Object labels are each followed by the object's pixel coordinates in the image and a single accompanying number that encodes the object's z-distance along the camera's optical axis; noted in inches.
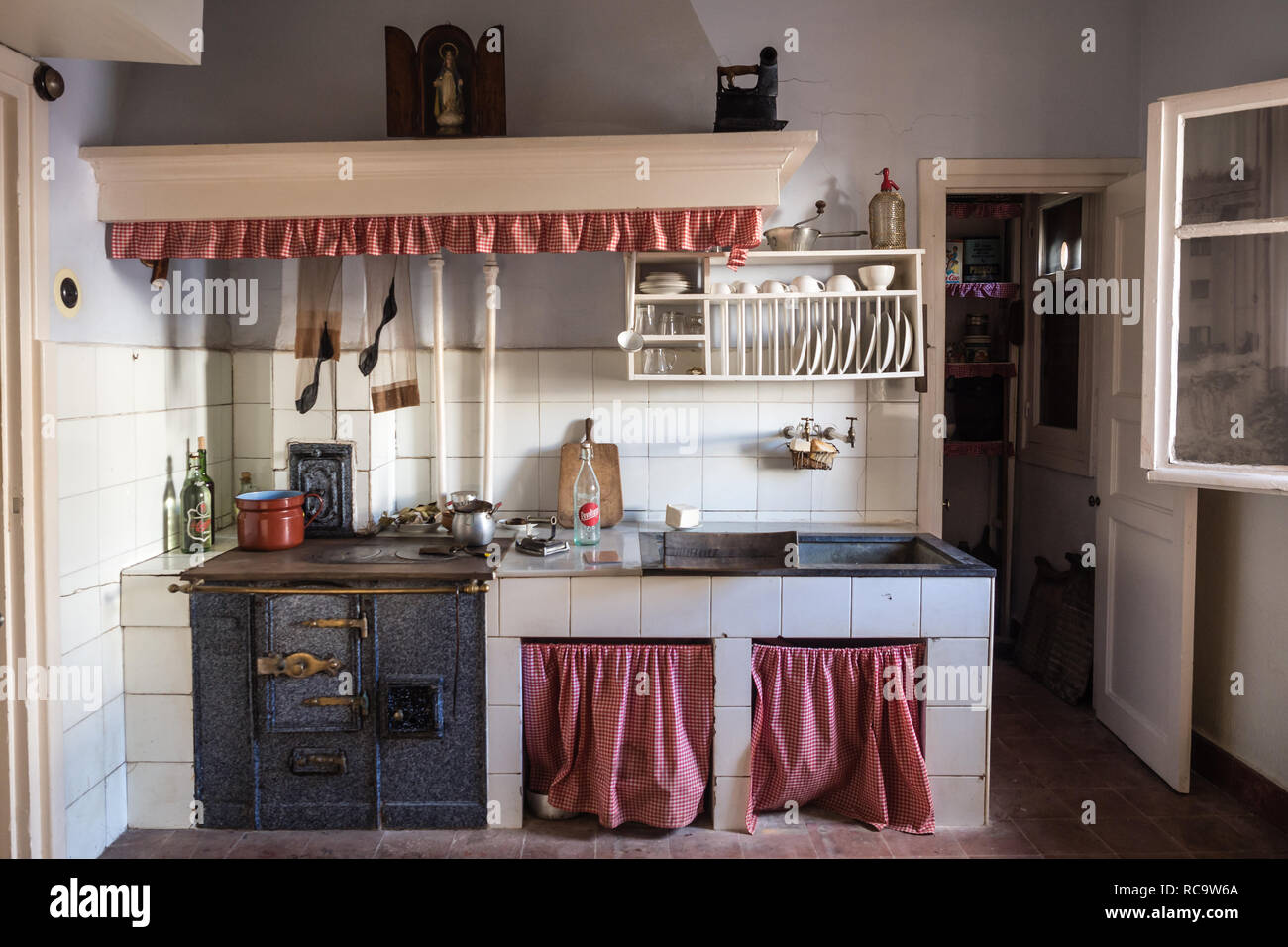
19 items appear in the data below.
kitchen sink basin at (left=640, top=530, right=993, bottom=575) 135.2
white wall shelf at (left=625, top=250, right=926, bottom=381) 131.1
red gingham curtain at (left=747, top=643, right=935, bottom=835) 112.6
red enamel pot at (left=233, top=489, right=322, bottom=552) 123.0
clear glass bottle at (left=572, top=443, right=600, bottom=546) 127.9
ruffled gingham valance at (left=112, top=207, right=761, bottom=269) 116.1
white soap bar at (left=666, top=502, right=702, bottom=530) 134.4
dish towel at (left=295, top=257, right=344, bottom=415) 129.5
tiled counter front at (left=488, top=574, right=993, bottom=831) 112.4
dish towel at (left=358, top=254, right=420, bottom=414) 132.3
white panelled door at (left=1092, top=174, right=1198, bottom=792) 122.4
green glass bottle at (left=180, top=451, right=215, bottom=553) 124.1
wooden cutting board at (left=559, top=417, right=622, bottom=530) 141.0
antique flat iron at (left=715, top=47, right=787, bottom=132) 118.9
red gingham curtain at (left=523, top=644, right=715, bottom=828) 112.1
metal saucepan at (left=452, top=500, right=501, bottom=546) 123.0
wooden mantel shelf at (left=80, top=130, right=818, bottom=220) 113.7
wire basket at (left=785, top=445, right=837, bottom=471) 137.9
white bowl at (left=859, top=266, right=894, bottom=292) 130.0
